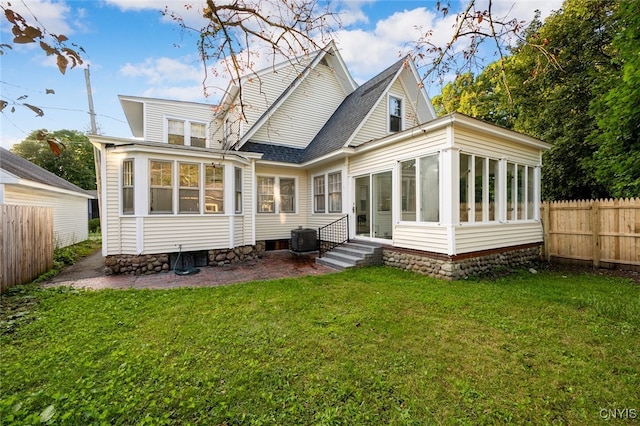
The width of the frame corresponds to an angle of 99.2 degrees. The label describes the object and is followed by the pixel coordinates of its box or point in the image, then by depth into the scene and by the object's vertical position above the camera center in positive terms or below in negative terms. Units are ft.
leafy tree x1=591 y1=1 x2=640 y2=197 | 19.98 +7.50
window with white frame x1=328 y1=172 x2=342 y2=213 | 32.53 +2.32
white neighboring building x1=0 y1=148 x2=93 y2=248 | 30.68 +2.72
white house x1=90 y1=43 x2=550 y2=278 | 22.08 +2.64
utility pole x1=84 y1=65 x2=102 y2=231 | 39.99 +17.16
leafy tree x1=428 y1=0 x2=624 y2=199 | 32.19 +15.49
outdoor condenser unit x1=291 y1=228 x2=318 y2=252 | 33.35 -3.51
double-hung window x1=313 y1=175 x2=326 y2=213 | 35.58 +2.30
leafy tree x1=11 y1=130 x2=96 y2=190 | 87.51 +16.98
